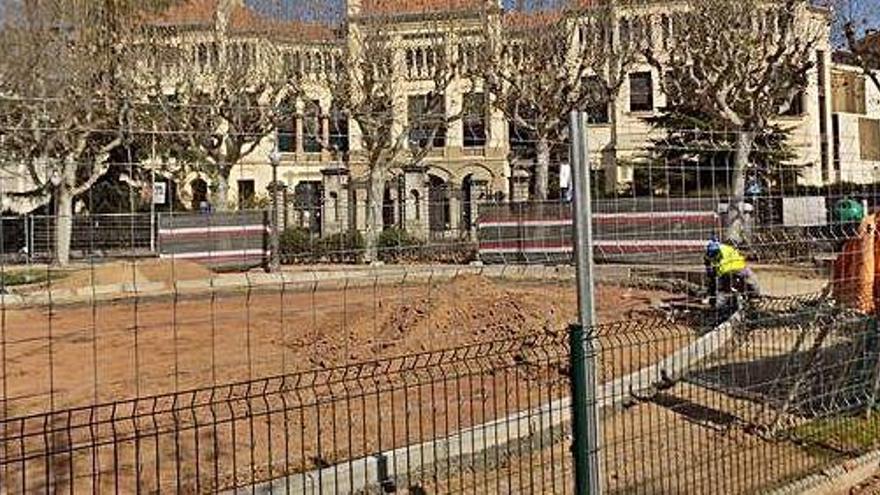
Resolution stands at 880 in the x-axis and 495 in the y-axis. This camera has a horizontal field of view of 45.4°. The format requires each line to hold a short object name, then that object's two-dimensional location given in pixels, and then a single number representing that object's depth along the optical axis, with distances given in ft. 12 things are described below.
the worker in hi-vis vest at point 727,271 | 45.14
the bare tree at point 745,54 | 86.74
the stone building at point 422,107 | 67.67
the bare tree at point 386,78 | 101.52
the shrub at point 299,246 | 60.96
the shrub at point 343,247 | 48.16
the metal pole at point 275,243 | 62.16
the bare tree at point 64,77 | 58.44
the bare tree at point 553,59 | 113.91
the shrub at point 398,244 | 46.85
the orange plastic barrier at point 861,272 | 25.68
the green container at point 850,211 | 31.58
